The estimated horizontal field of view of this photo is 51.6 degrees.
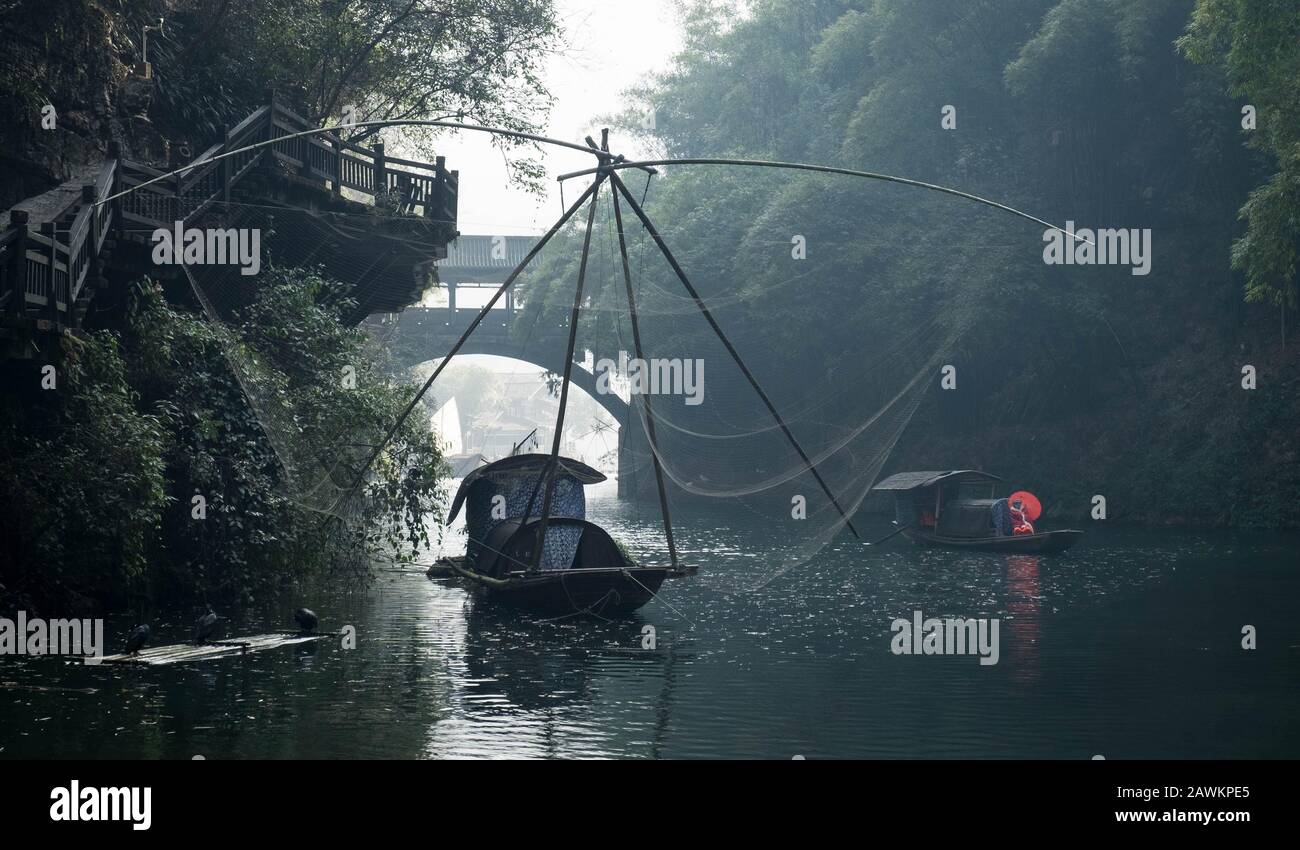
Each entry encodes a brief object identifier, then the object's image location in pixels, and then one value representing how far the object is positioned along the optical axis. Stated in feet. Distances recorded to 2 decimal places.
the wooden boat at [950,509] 115.85
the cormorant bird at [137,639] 56.65
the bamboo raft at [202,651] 55.98
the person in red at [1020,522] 116.37
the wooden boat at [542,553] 70.69
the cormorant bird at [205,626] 59.67
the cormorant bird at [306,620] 65.77
